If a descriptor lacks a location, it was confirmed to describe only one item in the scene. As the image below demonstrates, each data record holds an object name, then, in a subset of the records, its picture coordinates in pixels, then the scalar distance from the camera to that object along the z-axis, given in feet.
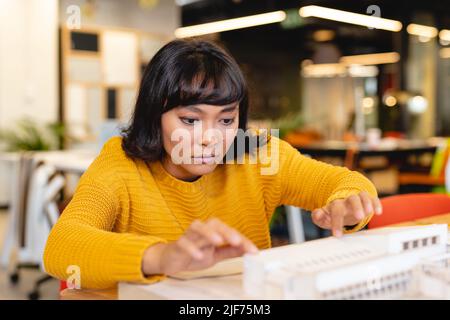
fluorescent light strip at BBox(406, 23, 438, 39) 29.37
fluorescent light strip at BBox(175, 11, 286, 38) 23.99
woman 2.93
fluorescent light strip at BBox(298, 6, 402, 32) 20.76
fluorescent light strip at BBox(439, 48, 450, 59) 31.84
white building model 2.11
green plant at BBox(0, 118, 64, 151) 20.27
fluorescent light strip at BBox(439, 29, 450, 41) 29.99
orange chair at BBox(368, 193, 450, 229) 5.67
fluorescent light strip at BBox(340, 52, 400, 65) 38.89
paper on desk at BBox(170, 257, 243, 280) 2.72
